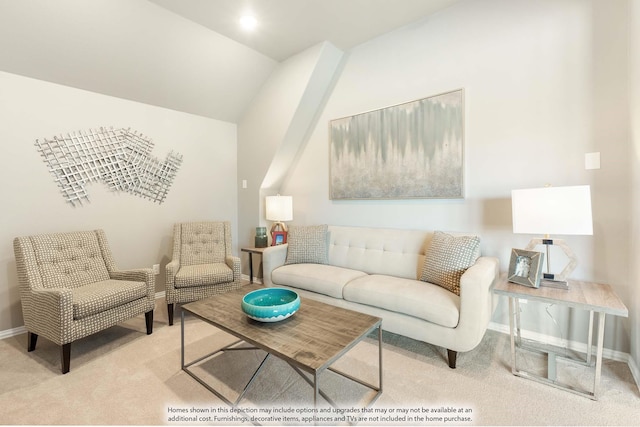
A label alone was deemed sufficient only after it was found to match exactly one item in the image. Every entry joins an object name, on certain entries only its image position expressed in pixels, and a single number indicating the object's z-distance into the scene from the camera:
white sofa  1.82
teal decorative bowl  1.58
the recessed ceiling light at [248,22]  2.61
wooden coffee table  1.30
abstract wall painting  2.55
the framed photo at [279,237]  3.62
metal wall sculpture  2.68
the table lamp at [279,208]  3.54
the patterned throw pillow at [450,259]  2.09
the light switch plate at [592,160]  1.97
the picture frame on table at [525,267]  1.82
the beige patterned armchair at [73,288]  1.91
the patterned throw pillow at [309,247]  3.03
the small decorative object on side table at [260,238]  3.58
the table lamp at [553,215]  1.67
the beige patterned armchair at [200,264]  2.65
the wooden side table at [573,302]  1.53
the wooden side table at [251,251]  3.33
